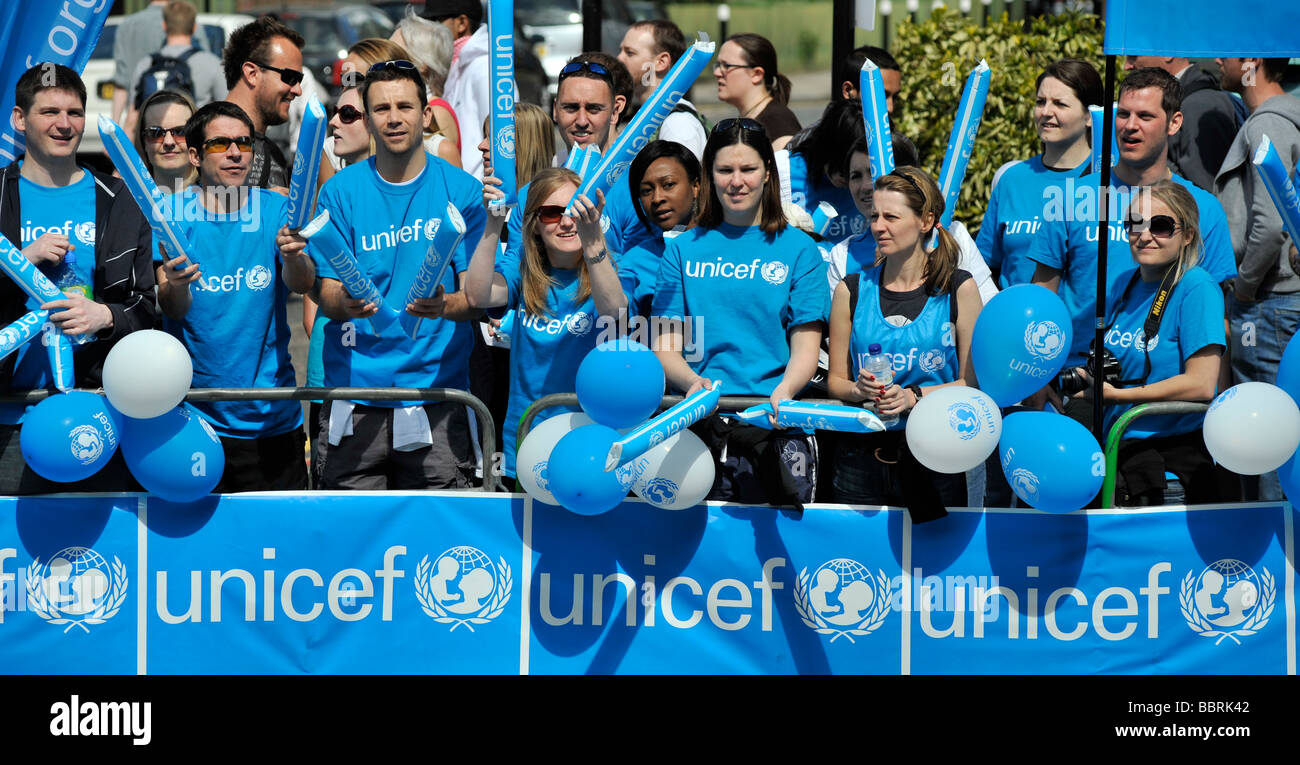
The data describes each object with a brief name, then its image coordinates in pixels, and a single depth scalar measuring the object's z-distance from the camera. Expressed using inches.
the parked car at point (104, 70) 591.8
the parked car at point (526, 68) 522.0
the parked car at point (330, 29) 720.3
